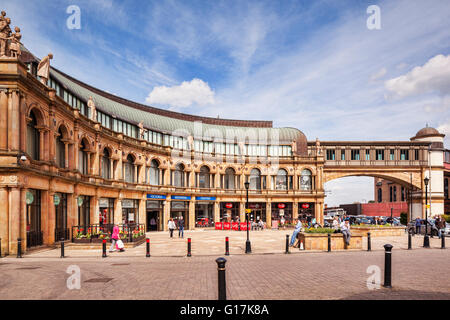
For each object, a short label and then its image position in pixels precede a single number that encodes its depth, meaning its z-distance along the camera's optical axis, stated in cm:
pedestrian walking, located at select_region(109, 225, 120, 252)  2136
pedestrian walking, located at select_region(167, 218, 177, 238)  3225
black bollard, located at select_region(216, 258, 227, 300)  808
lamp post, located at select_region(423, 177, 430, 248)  2309
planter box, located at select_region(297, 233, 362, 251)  2142
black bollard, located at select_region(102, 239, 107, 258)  1886
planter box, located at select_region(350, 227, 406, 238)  3300
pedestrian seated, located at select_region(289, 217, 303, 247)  2208
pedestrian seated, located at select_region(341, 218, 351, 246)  2134
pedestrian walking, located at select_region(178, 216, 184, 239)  3269
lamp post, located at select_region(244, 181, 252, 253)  2017
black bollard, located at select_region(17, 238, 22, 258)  1828
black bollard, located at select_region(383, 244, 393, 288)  1064
